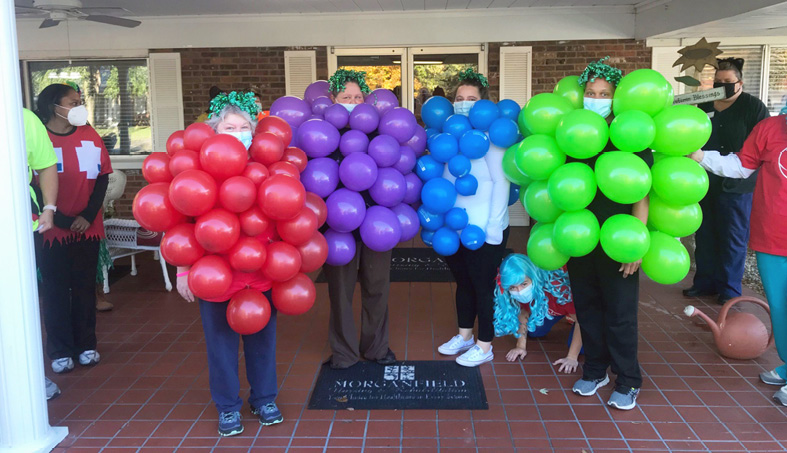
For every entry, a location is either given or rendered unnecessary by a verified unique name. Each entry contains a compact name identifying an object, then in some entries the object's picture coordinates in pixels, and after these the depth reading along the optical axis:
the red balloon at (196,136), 2.37
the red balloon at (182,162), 2.31
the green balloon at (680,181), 2.50
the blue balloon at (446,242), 3.07
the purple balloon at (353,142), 2.88
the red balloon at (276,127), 2.57
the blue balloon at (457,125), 3.06
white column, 2.29
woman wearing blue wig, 3.23
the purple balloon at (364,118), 2.90
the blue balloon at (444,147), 3.01
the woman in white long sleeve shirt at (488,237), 3.11
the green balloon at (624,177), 2.46
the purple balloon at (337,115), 2.91
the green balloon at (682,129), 2.53
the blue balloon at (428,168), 3.07
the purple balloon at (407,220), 3.03
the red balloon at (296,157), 2.64
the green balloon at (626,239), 2.52
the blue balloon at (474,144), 2.98
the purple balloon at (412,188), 3.07
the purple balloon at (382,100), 3.06
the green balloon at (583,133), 2.55
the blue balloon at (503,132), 3.01
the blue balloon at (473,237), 3.05
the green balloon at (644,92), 2.54
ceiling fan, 4.60
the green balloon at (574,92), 2.87
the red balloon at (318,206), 2.63
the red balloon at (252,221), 2.31
